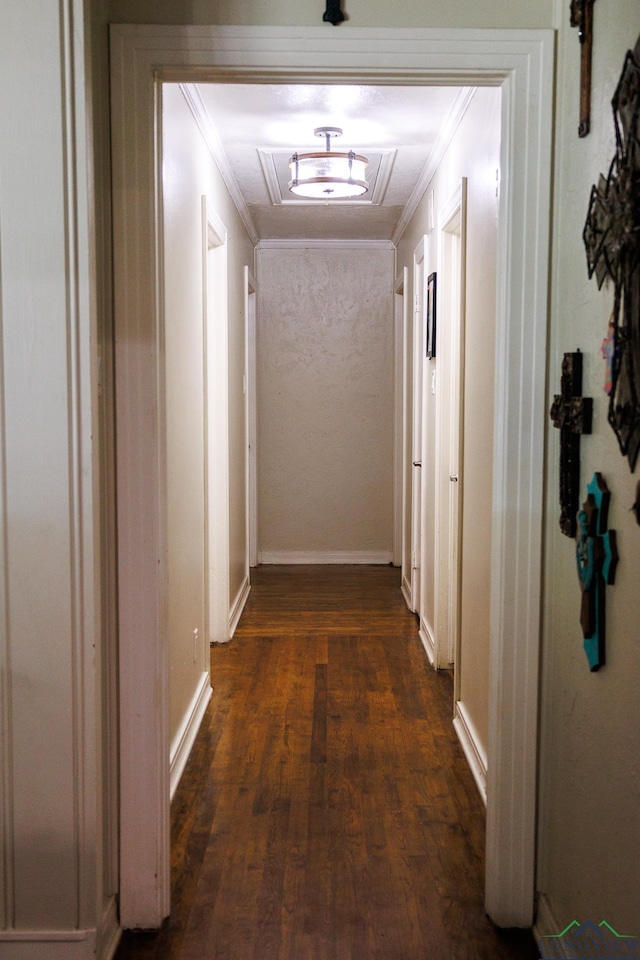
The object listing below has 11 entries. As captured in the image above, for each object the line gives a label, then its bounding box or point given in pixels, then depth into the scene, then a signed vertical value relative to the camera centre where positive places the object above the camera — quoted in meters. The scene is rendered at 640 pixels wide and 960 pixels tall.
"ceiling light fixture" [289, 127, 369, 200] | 4.28 +1.22
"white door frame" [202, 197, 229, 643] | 4.48 -0.08
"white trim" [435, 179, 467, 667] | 3.96 -0.09
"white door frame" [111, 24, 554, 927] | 1.99 +0.10
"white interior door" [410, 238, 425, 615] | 5.01 -0.07
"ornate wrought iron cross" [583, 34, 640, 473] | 1.42 +0.27
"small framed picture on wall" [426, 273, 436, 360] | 4.35 +0.49
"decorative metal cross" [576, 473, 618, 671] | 1.63 -0.30
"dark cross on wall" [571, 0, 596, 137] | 1.76 +0.75
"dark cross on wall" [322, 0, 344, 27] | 1.96 +0.91
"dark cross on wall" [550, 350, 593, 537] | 1.80 -0.04
